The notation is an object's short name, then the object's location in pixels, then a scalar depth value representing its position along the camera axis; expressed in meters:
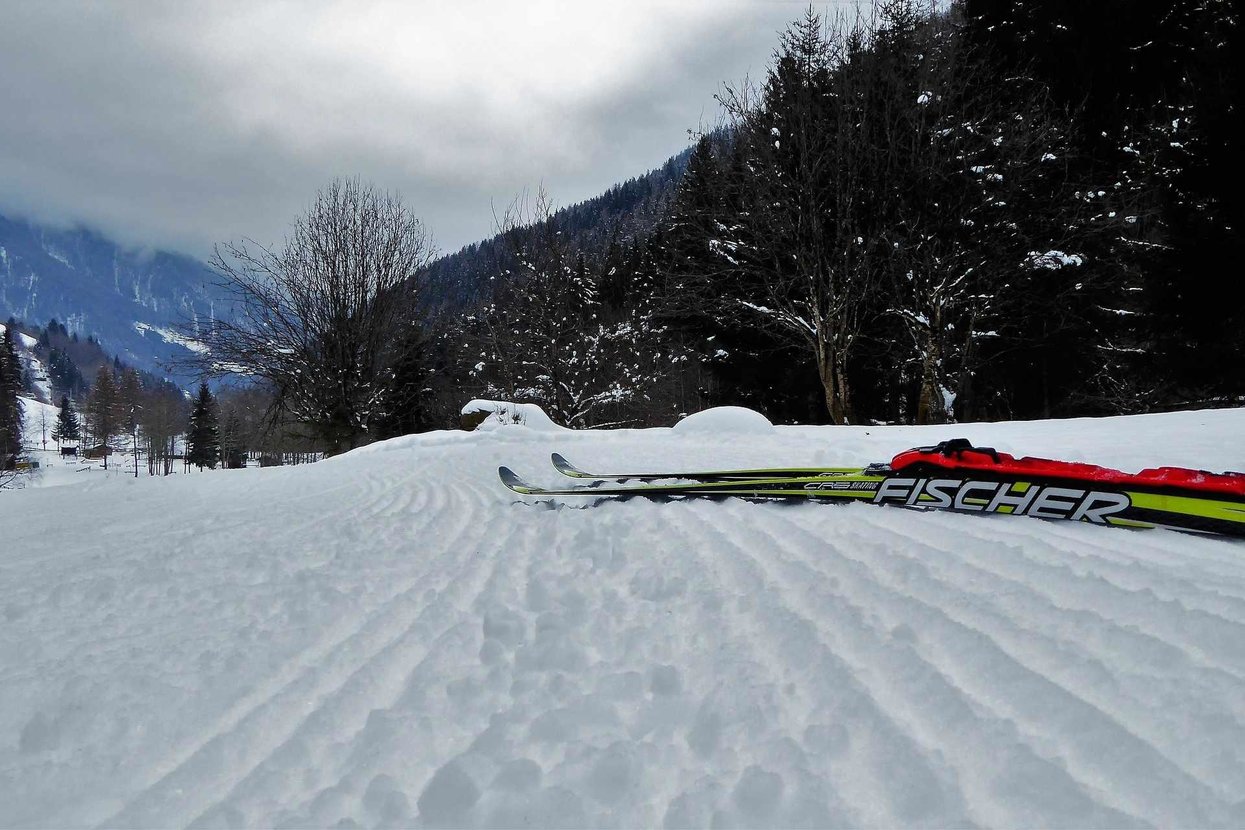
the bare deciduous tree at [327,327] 14.73
